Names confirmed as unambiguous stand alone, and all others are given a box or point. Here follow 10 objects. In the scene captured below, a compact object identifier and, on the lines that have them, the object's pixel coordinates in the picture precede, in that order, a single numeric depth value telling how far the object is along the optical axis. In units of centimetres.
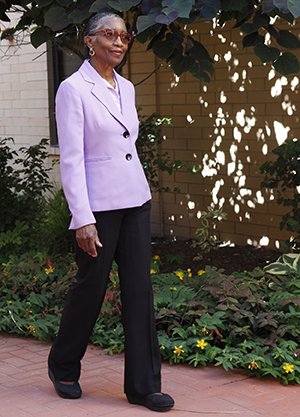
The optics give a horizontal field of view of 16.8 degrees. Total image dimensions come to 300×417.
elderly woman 524
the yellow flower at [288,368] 604
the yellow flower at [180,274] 879
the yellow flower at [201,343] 665
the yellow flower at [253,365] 617
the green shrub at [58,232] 1171
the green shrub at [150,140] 1159
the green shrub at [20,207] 1120
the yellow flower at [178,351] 661
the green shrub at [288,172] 906
